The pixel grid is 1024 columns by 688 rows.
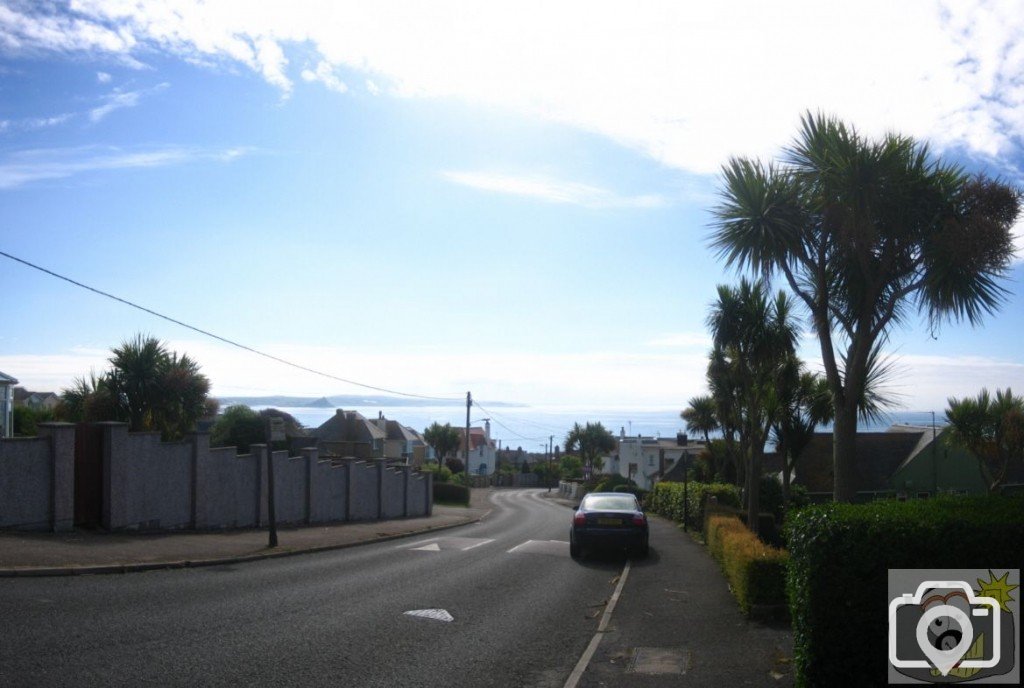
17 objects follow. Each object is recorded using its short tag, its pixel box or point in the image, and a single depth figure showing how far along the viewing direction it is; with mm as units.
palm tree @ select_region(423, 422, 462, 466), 96625
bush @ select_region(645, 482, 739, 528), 28219
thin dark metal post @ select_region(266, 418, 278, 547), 17828
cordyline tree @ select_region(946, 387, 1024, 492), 25484
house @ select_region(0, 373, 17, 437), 32750
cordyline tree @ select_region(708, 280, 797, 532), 20656
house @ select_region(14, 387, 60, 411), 65356
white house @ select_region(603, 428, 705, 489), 79506
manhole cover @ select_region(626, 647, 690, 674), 8391
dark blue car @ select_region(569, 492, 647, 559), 18438
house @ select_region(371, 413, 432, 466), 82312
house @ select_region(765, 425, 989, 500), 40125
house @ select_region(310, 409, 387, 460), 66625
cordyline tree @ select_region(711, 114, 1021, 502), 11562
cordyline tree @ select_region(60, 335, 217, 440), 23622
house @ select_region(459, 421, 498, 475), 125938
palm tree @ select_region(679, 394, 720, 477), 40156
